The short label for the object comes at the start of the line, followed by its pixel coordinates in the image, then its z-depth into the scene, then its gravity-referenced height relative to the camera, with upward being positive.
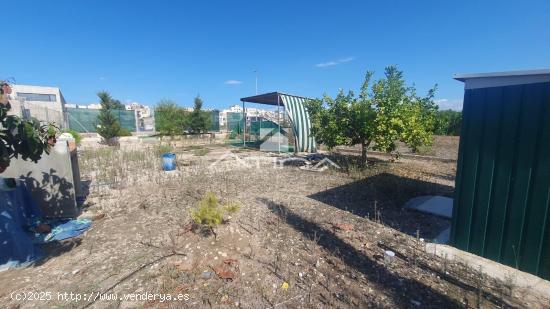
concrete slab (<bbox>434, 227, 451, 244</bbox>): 3.39 -1.56
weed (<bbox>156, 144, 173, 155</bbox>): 11.95 -1.10
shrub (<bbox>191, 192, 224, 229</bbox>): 3.47 -1.25
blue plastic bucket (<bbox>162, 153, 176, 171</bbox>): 8.27 -1.15
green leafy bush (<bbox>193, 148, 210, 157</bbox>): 12.15 -1.25
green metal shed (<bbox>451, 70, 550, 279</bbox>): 2.51 -0.47
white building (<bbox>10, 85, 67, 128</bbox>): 33.72 +4.78
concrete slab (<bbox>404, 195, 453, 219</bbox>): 4.37 -1.47
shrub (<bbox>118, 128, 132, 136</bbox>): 19.22 -0.41
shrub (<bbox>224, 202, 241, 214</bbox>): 3.78 -1.25
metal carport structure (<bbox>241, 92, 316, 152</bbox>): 12.76 +0.61
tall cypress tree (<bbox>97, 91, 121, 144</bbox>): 17.39 +0.14
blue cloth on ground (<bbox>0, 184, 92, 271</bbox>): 2.91 -1.38
